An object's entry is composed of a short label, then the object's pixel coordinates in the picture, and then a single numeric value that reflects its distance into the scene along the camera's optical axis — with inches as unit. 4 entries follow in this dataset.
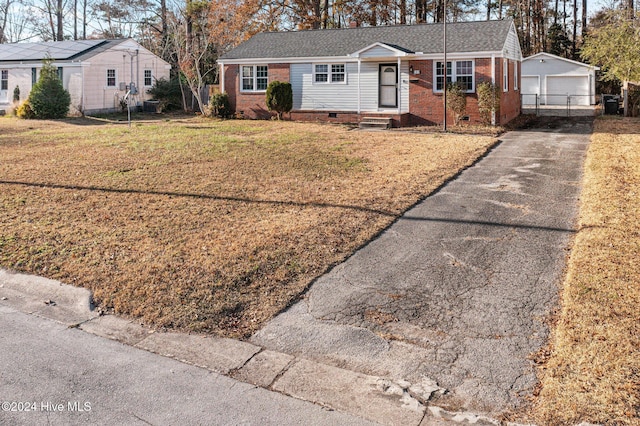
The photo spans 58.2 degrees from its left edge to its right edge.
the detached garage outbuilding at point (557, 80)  1387.8
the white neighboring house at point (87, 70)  1099.3
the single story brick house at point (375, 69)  874.1
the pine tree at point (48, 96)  1008.9
